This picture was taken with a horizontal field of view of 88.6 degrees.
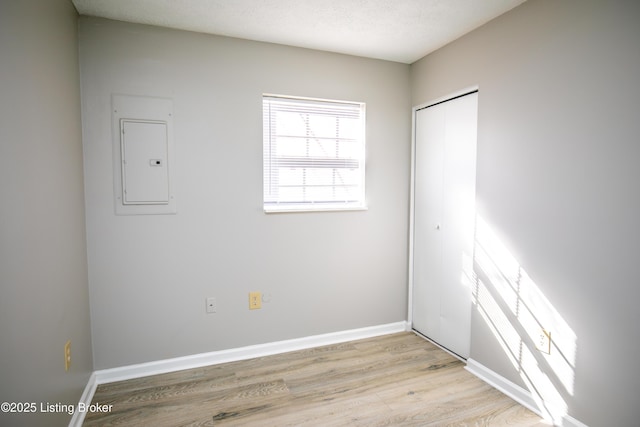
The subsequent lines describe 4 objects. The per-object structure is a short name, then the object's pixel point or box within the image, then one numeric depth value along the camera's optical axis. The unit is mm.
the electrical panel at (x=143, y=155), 2254
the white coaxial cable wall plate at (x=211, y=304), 2519
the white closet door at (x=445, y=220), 2510
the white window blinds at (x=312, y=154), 2684
